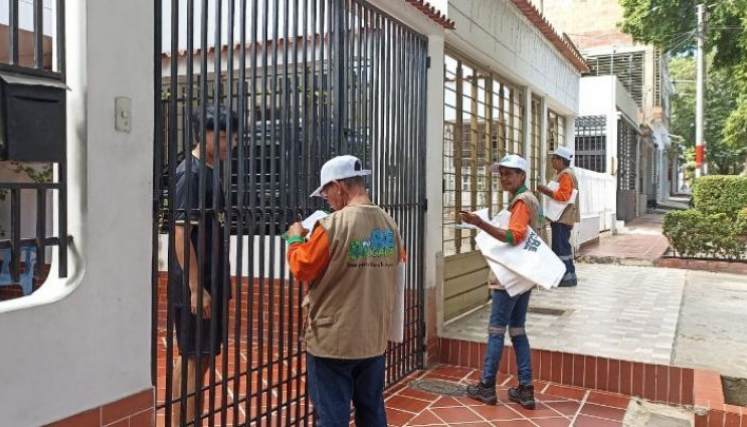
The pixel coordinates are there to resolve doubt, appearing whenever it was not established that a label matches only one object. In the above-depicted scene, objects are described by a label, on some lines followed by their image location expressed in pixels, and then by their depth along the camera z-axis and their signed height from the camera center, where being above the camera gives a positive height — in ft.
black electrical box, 6.73 +0.99
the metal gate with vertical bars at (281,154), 9.52 +1.09
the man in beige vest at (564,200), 21.40 +0.22
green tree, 53.62 +17.00
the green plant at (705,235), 36.94 -1.46
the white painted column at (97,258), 6.93 -0.63
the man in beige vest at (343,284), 9.12 -1.13
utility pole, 64.95 +10.38
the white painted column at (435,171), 18.45 +1.16
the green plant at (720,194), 54.34 +1.53
